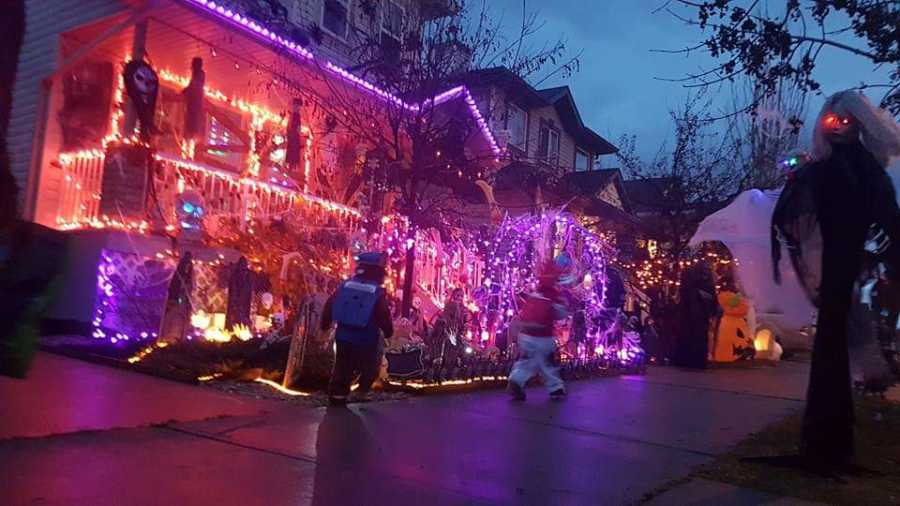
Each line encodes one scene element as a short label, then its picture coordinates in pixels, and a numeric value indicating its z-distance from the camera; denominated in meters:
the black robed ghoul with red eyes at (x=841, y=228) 5.89
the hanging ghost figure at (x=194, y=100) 11.19
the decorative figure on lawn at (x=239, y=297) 9.93
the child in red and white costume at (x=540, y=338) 9.03
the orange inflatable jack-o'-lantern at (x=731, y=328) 17.81
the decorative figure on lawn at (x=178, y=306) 9.23
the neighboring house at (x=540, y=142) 13.30
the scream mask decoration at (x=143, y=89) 9.99
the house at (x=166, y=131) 9.90
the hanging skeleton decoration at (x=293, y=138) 12.27
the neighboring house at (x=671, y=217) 19.09
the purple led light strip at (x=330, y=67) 10.25
